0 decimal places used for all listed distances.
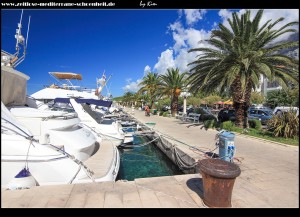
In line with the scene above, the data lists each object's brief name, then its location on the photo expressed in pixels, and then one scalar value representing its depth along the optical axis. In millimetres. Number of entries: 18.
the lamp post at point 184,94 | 24300
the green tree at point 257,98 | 39500
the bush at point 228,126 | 13781
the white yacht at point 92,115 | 11484
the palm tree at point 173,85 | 26766
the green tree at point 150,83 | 35981
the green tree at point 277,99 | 27853
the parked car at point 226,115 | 19122
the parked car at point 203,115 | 18723
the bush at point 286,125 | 10109
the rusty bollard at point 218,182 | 3701
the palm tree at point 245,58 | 12328
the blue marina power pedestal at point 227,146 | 6355
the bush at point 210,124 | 15609
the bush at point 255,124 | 14320
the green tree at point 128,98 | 80612
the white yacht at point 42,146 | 5062
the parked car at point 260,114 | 18500
